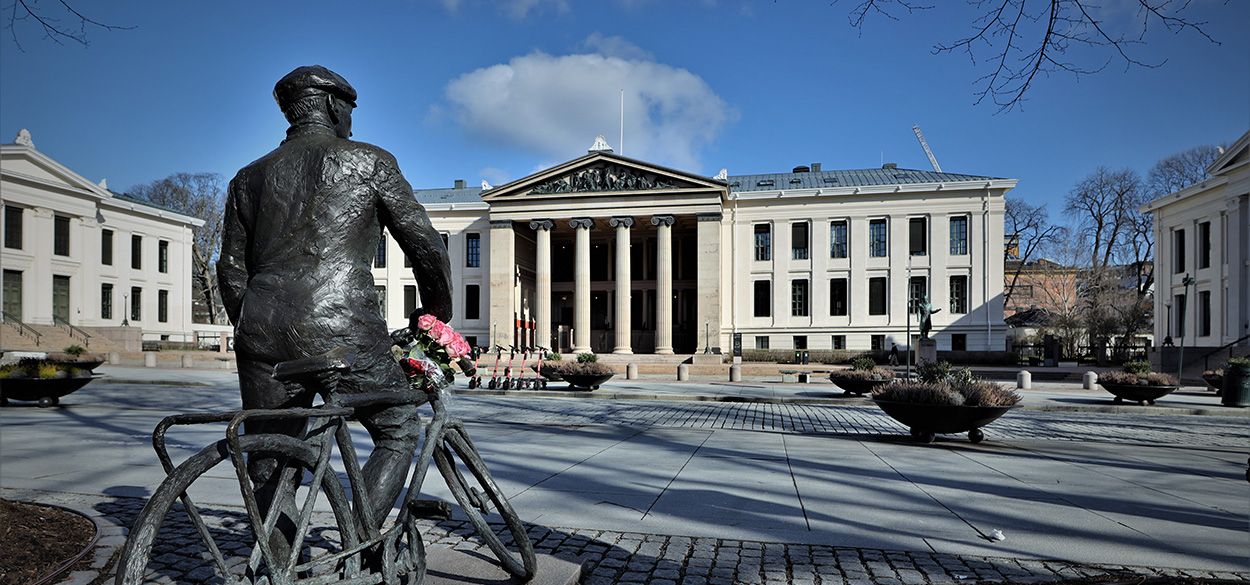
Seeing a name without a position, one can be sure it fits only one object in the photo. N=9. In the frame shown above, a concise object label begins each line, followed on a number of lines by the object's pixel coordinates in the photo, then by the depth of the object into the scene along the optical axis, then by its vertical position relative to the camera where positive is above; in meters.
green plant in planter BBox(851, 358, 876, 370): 25.28 -2.48
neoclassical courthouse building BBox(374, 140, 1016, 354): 48.72 +3.19
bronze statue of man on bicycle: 2.99 +0.16
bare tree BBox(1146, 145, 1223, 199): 53.31 +10.03
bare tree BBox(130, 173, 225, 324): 61.50 +8.00
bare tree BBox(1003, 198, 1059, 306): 59.47 +6.29
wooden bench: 28.38 -3.65
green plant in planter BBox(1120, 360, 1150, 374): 22.08 -2.25
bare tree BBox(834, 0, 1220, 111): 5.28 +2.07
